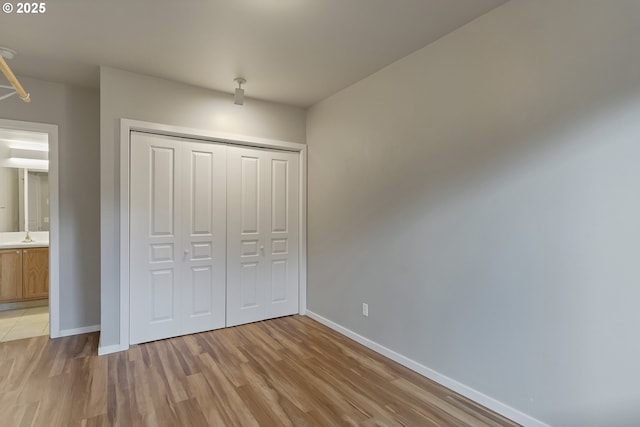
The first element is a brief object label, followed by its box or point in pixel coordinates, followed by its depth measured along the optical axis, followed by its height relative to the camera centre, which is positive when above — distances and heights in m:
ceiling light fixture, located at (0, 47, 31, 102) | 2.14 +1.00
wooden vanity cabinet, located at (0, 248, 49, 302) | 4.20 -0.76
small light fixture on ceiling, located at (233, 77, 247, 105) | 3.20 +1.21
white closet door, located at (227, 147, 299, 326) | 3.74 -0.23
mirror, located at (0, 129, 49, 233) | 4.65 +0.47
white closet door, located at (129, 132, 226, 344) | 3.18 -0.22
